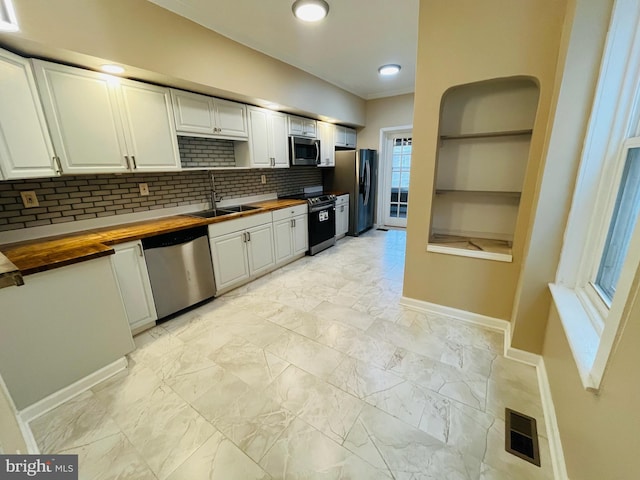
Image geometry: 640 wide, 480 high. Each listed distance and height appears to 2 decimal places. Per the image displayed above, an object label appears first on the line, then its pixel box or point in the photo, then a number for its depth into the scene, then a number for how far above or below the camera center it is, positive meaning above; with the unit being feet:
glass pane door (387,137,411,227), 18.04 -0.63
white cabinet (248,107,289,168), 10.98 +1.58
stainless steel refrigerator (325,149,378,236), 16.25 -0.45
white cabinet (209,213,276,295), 9.39 -2.80
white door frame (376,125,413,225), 17.54 +0.36
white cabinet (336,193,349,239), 15.94 -2.54
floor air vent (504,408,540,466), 4.27 -4.52
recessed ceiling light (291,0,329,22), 7.16 +4.54
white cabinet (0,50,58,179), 5.37 +1.16
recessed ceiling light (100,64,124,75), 6.63 +2.77
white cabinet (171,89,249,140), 8.52 +2.09
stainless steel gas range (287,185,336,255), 13.58 -2.48
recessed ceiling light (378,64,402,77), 12.13 +4.76
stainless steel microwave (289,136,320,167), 12.88 +1.17
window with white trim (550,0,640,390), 4.13 -0.42
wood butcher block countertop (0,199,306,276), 5.18 -1.52
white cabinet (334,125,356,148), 16.47 +2.34
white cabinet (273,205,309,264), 11.82 -2.69
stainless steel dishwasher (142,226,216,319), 7.70 -2.80
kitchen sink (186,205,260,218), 10.30 -1.43
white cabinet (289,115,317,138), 12.84 +2.39
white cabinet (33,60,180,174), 6.23 +1.51
